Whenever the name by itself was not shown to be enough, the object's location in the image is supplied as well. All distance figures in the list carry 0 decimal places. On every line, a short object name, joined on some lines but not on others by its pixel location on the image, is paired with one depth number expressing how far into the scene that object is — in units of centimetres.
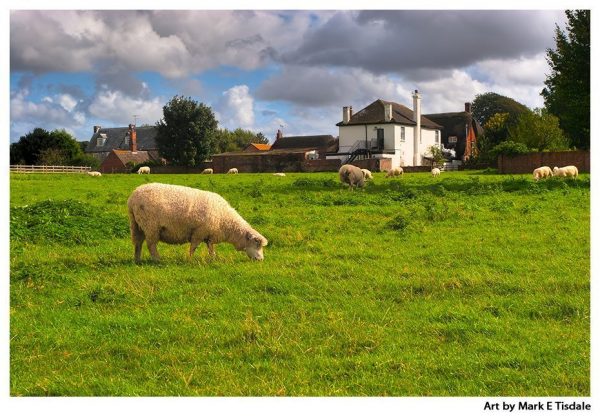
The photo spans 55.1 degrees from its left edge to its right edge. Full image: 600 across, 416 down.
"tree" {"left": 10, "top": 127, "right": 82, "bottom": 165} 7794
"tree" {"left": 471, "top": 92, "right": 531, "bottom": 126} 10300
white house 7306
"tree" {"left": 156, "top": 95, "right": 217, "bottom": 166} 8019
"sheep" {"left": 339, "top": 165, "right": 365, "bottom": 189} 3052
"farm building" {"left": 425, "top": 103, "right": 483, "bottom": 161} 8819
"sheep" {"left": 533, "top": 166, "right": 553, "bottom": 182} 3591
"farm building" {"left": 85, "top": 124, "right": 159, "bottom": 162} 11331
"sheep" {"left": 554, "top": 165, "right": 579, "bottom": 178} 3616
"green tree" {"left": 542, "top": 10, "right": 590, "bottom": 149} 3069
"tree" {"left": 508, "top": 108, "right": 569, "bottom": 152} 6661
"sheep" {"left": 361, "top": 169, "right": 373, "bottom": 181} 3988
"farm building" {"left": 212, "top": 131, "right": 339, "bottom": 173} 6606
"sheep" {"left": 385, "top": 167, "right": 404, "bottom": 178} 4559
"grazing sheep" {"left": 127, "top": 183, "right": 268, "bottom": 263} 1217
